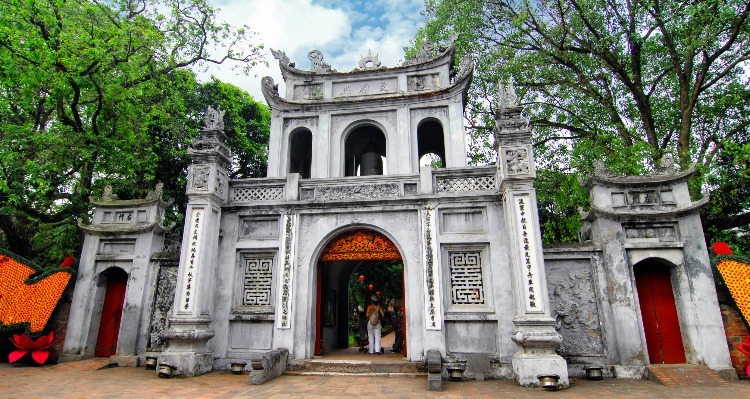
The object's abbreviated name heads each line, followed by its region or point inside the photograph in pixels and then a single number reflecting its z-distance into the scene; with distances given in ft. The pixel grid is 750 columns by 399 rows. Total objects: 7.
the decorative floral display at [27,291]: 29.96
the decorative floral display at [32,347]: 28.34
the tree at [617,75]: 38.06
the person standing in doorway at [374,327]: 32.78
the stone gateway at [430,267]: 25.45
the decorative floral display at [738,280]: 25.14
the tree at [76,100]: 33.12
